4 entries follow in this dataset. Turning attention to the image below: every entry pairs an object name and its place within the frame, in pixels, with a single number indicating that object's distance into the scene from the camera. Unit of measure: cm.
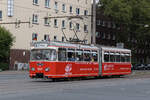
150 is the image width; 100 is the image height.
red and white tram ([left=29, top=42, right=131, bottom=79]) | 2367
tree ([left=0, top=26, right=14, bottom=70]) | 4941
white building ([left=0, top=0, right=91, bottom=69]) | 5356
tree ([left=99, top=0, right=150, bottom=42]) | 6016
